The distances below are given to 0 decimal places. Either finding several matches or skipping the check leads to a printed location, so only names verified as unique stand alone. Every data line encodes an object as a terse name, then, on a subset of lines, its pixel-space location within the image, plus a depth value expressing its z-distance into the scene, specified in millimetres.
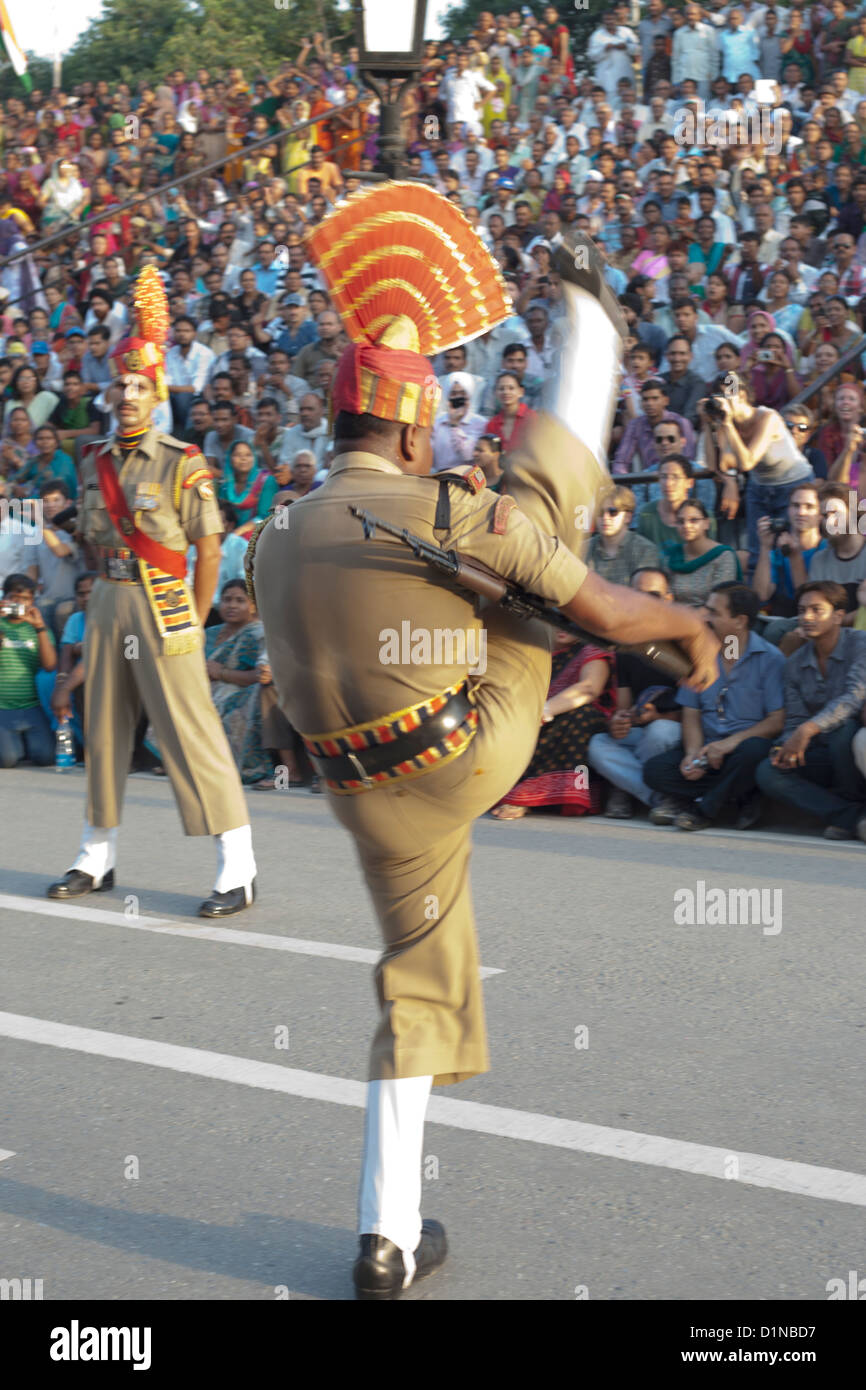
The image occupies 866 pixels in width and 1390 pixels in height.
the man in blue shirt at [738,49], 16875
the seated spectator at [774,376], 11359
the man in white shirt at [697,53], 16984
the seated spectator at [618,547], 9617
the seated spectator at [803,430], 10430
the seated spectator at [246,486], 12453
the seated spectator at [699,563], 9555
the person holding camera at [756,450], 10078
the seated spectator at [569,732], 9000
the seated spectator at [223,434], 13461
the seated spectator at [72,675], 11477
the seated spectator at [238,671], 10602
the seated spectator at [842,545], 9133
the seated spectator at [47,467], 14453
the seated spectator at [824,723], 8180
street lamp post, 7918
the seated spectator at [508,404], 11781
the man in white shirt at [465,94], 18609
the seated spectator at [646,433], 11195
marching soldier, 3070
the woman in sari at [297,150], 19109
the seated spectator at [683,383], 11727
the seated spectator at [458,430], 12219
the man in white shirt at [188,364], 15383
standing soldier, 6574
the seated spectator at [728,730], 8516
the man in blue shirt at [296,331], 14828
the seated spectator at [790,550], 9312
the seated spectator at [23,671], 11602
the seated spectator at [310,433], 13125
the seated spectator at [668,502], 9922
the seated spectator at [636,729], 8961
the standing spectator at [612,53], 18203
